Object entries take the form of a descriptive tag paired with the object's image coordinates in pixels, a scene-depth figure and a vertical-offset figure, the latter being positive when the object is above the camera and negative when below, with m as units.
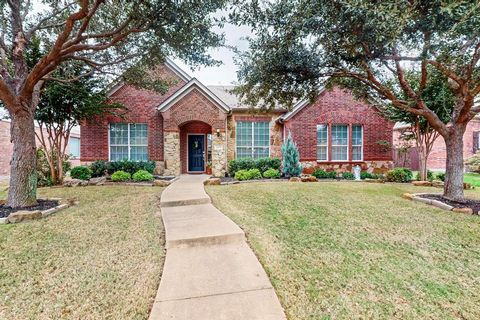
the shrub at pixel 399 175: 11.41 -0.89
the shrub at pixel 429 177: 11.92 -1.02
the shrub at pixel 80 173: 11.09 -0.68
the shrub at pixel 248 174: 11.20 -0.79
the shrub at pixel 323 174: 12.77 -0.91
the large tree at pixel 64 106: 9.31 +2.31
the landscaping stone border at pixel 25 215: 5.21 -1.33
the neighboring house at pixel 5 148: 16.73 +0.84
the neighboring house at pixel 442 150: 19.48 +0.62
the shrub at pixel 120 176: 10.98 -0.83
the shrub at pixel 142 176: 10.98 -0.83
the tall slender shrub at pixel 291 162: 11.75 -0.21
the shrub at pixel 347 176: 12.85 -1.02
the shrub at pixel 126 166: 11.96 -0.38
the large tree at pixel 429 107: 9.65 +2.15
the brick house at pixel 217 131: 12.46 +1.59
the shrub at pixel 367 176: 12.98 -1.04
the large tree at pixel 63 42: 5.75 +3.39
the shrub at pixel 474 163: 16.12 -0.41
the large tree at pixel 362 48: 4.47 +2.81
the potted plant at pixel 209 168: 13.75 -0.58
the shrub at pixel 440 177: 11.71 -1.01
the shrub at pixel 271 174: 11.59 -0.81
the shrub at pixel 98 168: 11.98 -0.48
